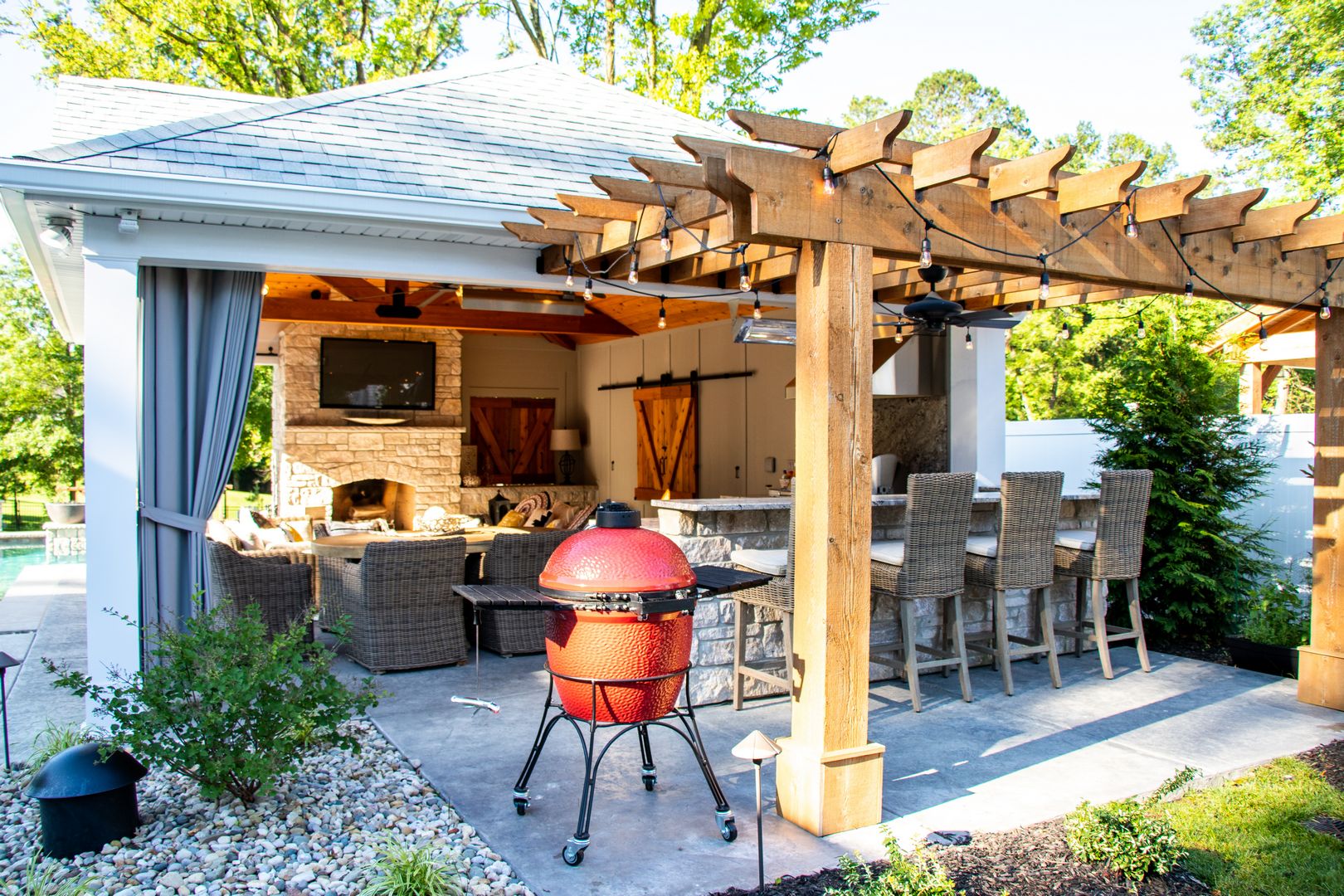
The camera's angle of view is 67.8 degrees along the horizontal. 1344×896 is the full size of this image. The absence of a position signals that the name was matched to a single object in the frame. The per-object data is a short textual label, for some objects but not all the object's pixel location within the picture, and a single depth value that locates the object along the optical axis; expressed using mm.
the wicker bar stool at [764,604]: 4867
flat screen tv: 11328
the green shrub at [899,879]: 2662
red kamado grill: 3242
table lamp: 13125
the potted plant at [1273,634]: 5922
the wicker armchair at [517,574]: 6246
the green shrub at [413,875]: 2875
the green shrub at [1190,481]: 6617
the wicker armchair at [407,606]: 5891
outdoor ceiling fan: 5051
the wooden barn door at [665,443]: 10891
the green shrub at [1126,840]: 3115
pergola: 3289
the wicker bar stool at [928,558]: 4945
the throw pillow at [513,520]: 11580
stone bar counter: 5160
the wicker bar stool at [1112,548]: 5742
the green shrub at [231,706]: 3387
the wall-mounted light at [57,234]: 4699
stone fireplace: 11102
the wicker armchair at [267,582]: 6117
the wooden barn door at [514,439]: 13133
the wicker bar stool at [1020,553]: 5344
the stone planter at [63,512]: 14062
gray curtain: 4859
